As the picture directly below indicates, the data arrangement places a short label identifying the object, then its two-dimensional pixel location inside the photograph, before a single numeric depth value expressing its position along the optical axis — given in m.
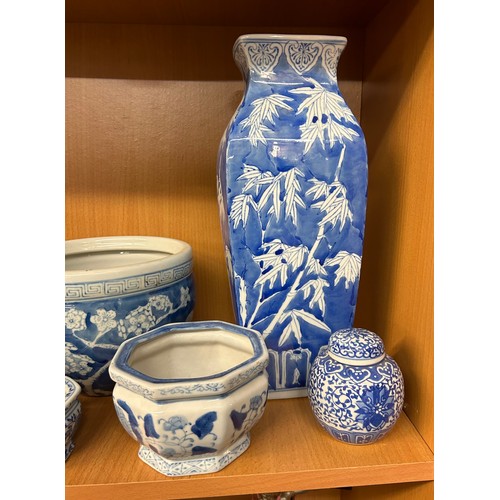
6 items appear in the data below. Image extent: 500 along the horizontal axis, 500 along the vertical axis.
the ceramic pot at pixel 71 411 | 0.49
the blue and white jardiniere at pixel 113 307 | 0.55
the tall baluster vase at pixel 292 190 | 0.56
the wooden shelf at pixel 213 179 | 0.50
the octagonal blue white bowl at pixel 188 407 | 0.43
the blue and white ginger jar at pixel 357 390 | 0.50
